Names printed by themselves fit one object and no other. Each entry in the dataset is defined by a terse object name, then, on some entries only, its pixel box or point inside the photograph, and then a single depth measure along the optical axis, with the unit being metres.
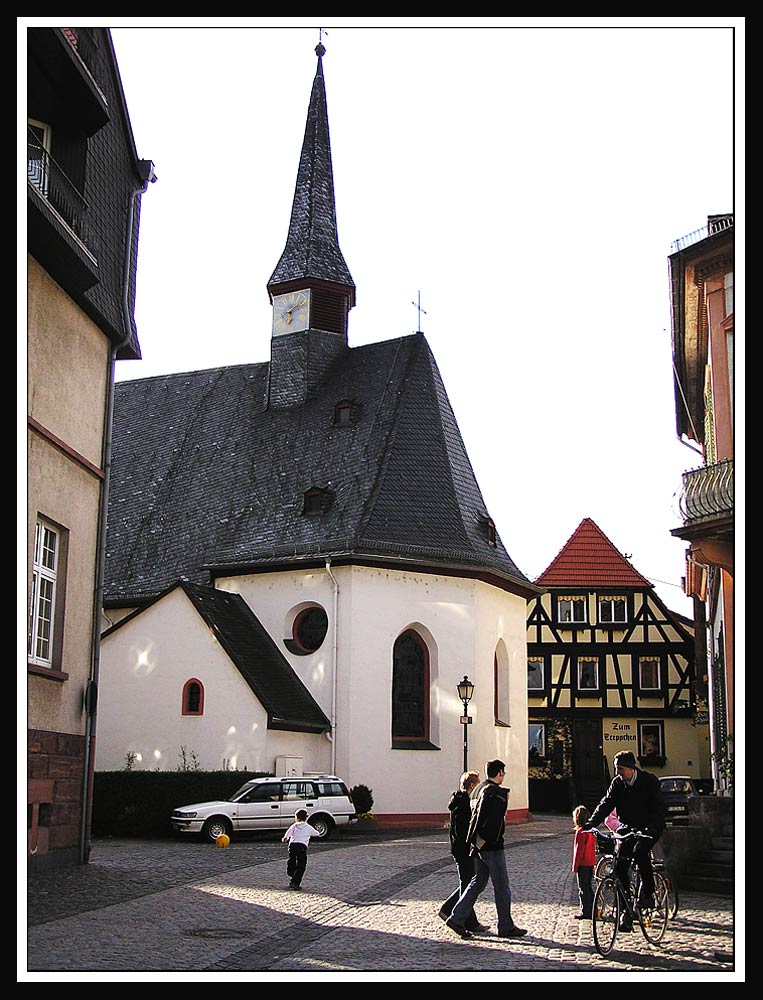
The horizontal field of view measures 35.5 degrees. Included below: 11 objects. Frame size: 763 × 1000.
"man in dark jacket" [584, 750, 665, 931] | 10.12
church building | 25.64
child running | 13.93
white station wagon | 20.98
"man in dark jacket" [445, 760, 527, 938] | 10.78
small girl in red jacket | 11.74
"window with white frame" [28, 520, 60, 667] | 14.77
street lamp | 25.39
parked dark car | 25.05
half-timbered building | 40.00
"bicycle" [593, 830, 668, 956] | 9.91
